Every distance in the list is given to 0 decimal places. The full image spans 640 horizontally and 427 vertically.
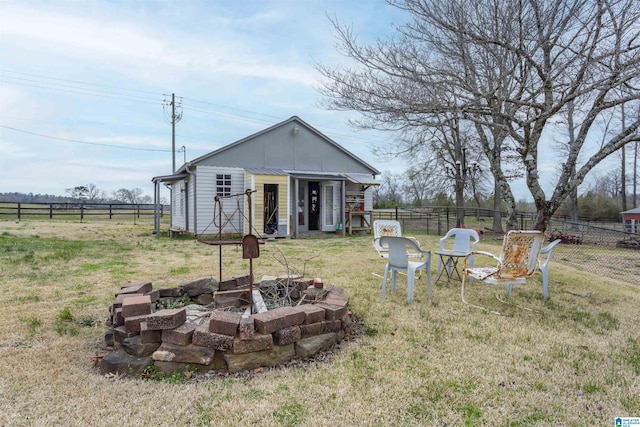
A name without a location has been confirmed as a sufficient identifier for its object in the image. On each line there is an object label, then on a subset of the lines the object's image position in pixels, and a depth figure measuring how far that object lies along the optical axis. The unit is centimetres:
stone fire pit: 260
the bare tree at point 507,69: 443
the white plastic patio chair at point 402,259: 440
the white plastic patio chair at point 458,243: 570
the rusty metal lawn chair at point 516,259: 422
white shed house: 1315
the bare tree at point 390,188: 3378
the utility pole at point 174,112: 2421
